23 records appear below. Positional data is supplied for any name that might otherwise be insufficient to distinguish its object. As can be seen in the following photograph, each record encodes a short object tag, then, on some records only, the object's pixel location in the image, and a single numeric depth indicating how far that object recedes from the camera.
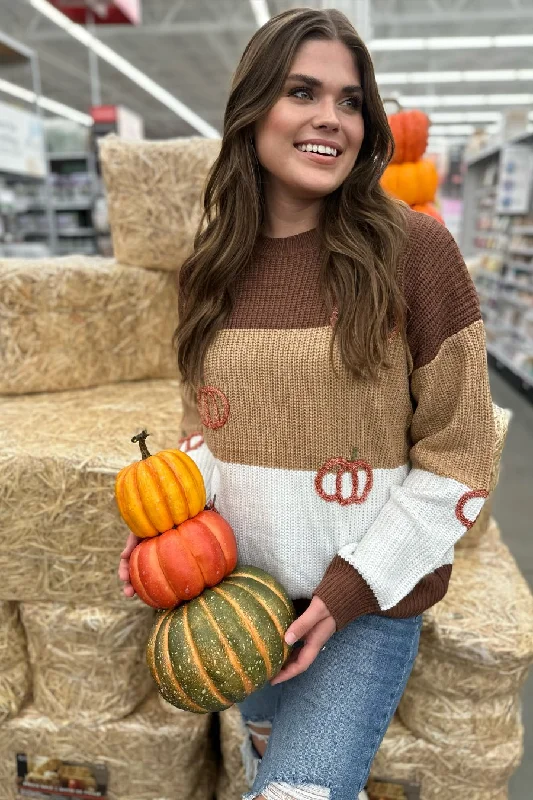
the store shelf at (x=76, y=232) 8.00
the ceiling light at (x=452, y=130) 19.79
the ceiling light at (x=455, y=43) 10.92
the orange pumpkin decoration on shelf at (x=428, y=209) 1.91
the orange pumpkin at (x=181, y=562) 1.01
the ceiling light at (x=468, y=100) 15.64
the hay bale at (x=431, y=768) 1.59
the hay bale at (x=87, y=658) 1.67
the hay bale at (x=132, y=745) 1.71
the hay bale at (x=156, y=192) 1.94
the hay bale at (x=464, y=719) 1.55
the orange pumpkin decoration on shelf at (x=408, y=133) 1.91
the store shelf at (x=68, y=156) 7.67
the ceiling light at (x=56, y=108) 9.28
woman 0.97
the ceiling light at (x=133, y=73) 9.50
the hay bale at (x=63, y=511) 1.58
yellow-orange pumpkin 1.03
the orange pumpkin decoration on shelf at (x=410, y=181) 1.89
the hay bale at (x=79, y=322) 2.02
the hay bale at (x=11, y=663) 1.74
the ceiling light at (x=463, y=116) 17.80
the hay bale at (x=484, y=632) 1.48
